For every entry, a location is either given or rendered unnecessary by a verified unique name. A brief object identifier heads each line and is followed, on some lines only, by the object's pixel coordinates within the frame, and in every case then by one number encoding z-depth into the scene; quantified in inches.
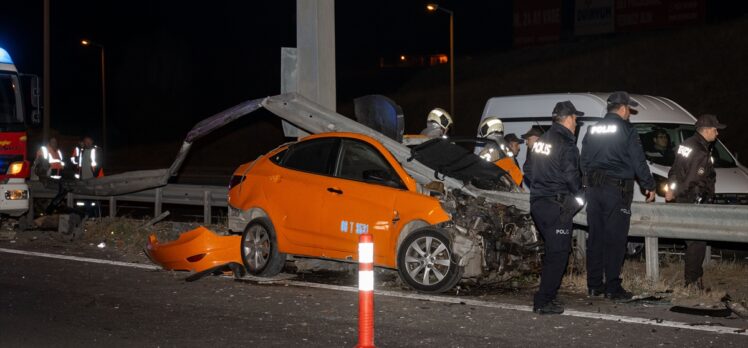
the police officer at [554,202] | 324.8
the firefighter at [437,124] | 492.1
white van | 483.2
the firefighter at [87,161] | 679.7
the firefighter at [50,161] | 672.4
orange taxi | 367.2
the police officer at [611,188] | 351.9
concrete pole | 520.7
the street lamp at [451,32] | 1578.5
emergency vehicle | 602.5
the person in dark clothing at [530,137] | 442.3
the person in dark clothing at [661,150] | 502.0
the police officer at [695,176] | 379.2
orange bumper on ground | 424.8
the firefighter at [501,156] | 442.0
